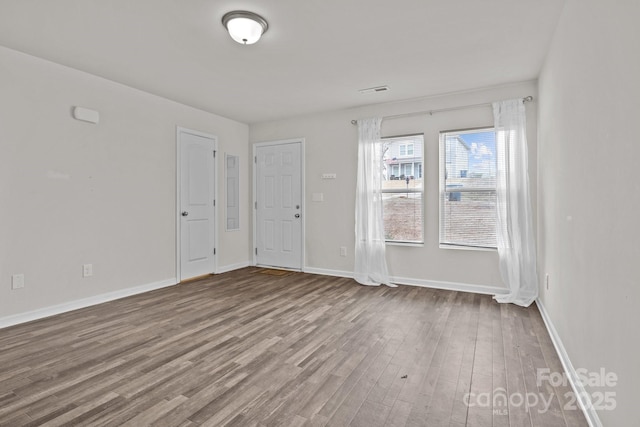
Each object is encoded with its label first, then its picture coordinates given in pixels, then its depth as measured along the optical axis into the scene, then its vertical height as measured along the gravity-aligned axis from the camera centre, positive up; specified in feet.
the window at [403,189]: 15.66 +1.33
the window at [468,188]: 14.17 +1.23
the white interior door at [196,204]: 16.42 +0.70
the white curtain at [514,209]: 12.98 +0.28
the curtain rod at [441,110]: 13.26 +4.77
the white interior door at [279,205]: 18.94 +0.71
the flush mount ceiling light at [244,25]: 8.55 +5.07
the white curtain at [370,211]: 15.94 +0.29
